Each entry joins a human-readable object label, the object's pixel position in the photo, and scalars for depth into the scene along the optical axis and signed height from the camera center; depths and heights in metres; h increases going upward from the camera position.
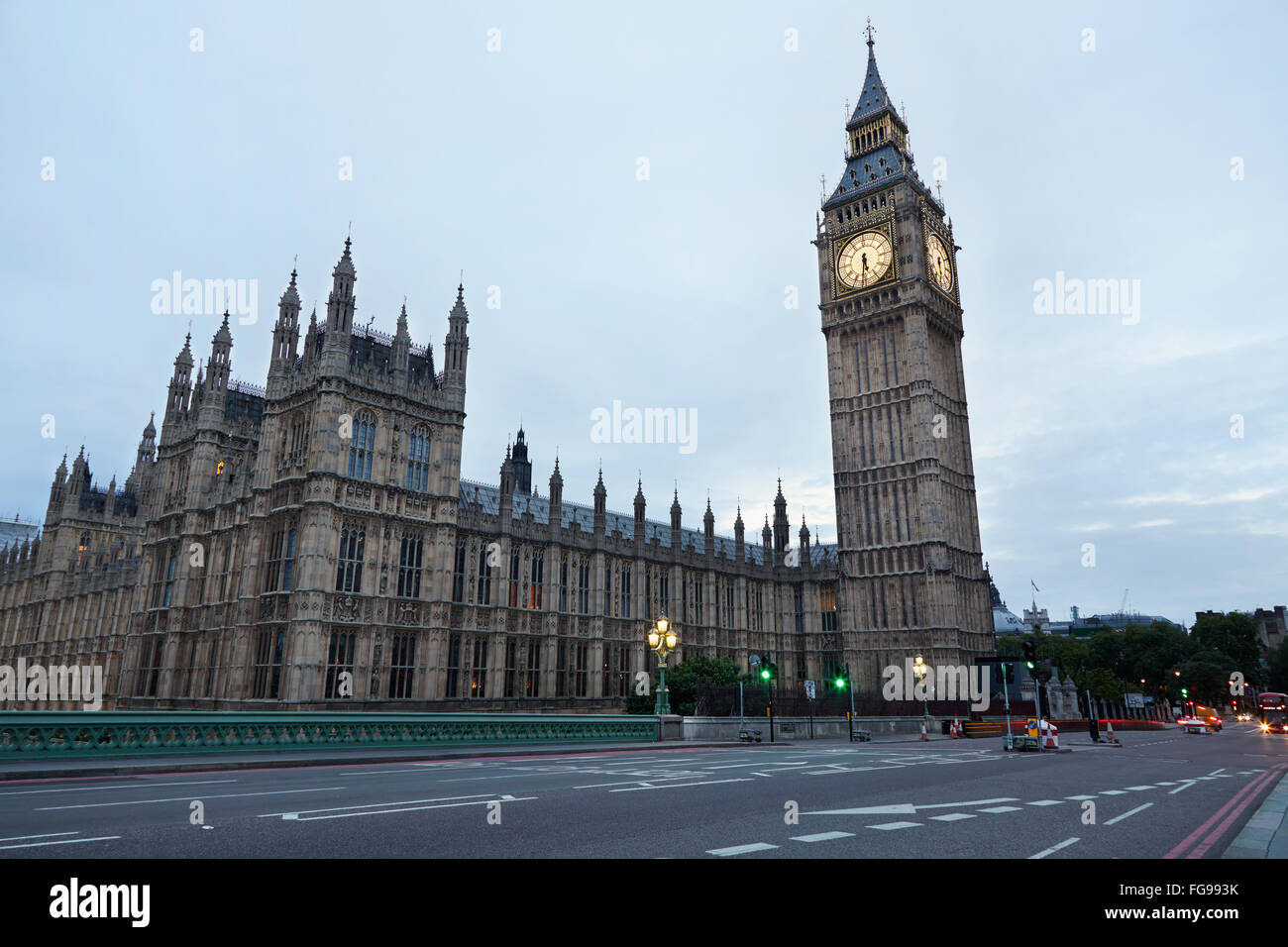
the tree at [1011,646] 125.25 +1.59
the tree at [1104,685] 76.69 -2.97
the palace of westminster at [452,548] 38.06 +7.13
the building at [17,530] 118.88 +19.47
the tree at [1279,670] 109.06 -2.00
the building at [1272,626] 156.00 +5.95
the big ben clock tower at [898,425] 63.34 +20.15
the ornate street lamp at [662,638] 30.19 +0.68
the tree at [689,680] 44.00 -1.40
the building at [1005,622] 186.80 +8.34
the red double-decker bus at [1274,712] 61.56 -4.66
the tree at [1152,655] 103.19 +0.10
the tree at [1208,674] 93.69 -2.17
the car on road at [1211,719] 62.78 -5.31
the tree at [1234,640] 104.62 +2.16
